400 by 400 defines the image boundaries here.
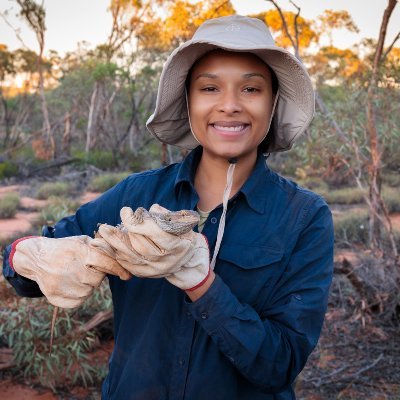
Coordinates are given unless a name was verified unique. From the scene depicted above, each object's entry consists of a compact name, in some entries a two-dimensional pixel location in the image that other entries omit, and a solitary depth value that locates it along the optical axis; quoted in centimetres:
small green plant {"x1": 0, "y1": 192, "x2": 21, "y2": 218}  938
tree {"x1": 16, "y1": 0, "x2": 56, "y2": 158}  1459
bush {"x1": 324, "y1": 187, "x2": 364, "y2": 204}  1081
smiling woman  133
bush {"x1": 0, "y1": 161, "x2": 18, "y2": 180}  1309
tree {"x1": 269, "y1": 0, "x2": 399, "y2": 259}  383
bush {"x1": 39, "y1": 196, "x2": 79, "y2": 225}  806
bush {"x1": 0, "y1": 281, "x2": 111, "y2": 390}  338
